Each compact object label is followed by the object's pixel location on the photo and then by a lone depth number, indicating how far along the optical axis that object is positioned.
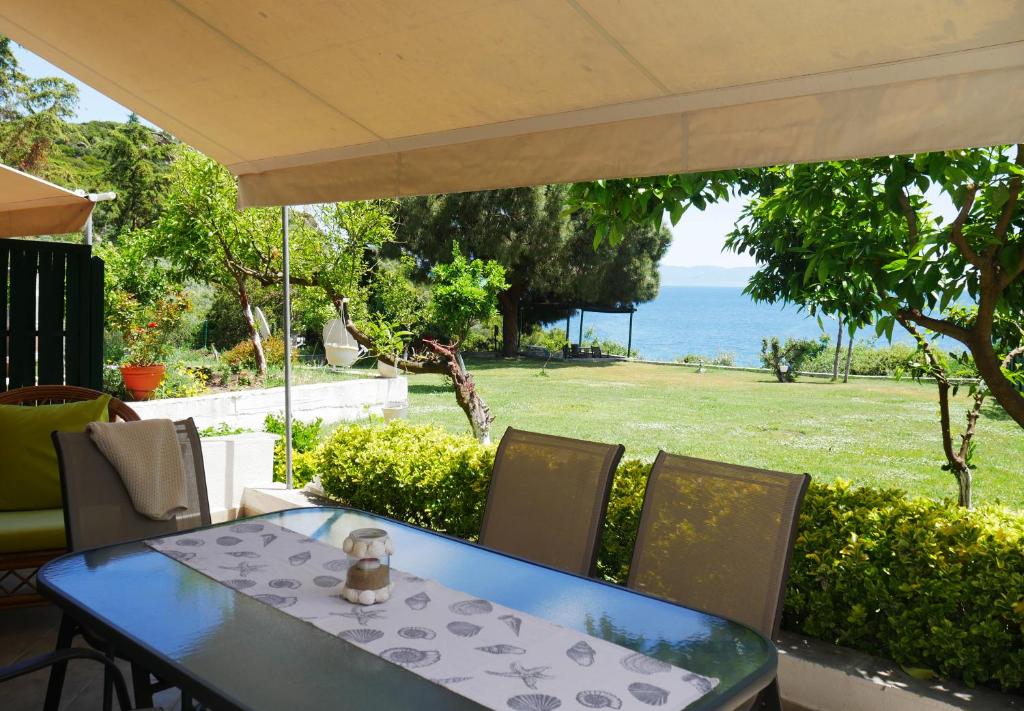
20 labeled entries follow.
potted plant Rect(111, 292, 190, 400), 8.32
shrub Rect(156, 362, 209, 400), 8.62
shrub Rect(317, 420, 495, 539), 4.09
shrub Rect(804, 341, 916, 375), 14.88
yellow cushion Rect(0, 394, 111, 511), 3.76
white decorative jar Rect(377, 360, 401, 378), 10.94
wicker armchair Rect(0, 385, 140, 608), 3.18
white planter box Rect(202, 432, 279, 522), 5.03
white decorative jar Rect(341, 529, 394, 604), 1.85
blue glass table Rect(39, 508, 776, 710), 1.41
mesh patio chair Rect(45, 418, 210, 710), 2.56
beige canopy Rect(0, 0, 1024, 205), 1.86
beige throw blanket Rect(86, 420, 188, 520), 2.64
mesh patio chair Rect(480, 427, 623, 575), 2.48
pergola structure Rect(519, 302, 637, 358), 16.53
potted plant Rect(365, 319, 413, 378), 7.45
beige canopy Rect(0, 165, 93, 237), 4.75
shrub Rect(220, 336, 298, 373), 10.61
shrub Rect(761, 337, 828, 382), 14.88
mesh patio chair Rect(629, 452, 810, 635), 2.03
